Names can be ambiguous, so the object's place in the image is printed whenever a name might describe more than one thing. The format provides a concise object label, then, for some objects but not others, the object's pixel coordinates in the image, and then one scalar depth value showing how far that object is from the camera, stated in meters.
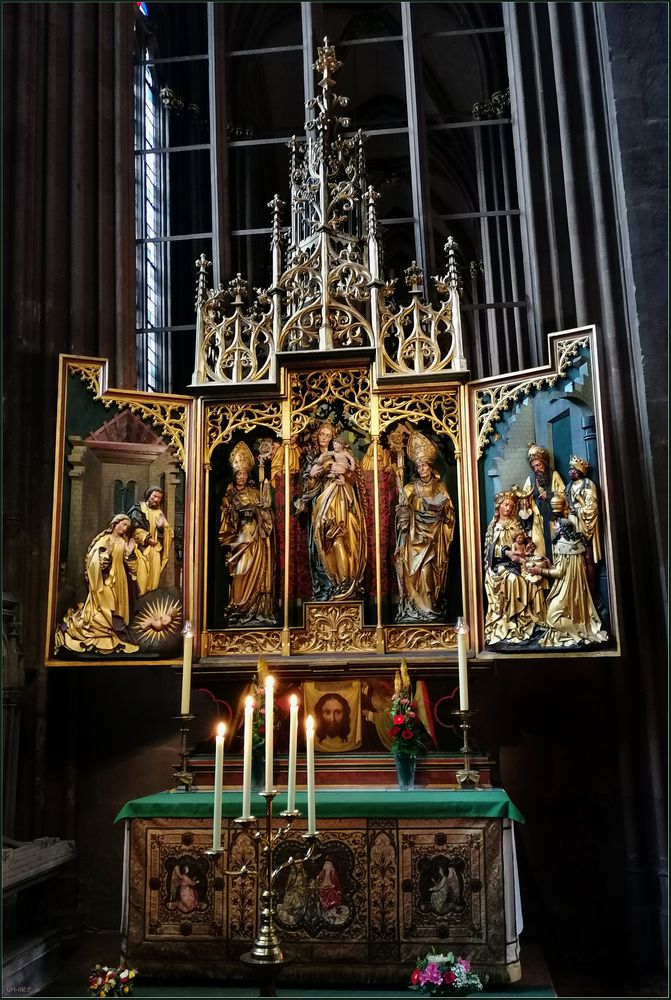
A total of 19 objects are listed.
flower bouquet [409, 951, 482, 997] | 5.16
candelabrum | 3.89
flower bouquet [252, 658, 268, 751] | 6.45
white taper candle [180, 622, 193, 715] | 6.45
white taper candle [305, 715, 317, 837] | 4.00
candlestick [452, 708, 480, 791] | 6.20
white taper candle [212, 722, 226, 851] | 3.90
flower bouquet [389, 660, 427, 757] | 6.27
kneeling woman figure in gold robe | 6.95
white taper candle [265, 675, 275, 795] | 3.88
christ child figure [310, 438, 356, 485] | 7.38
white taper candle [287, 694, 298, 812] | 4.04
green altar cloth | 5.55
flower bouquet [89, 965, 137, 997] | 5.28
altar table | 5.47
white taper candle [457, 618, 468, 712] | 6.19
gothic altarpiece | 6.77
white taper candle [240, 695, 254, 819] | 3.90
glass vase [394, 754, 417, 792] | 6.27
